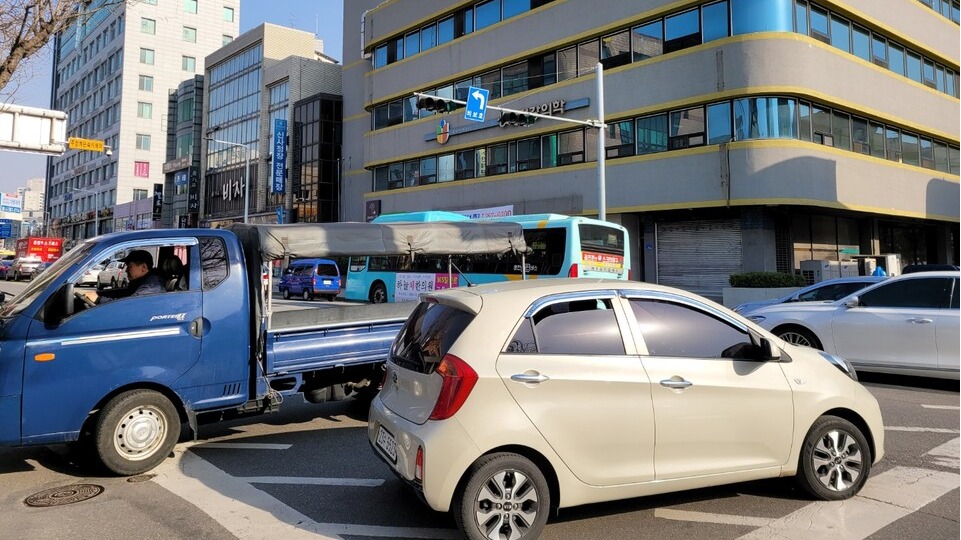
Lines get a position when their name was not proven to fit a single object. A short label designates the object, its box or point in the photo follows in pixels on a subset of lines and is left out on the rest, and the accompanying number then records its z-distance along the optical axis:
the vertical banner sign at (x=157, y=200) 66.50
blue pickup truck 4.84
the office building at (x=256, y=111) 48.69
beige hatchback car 3.68
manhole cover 4.60
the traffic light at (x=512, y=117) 25.57
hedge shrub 20.06
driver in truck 5.72
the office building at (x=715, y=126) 21.92
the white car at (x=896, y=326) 8.37
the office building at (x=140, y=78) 71.62
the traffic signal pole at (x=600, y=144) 19.75
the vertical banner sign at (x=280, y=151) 48.06
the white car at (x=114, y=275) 6.28
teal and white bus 16.30
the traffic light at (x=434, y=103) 16.69
